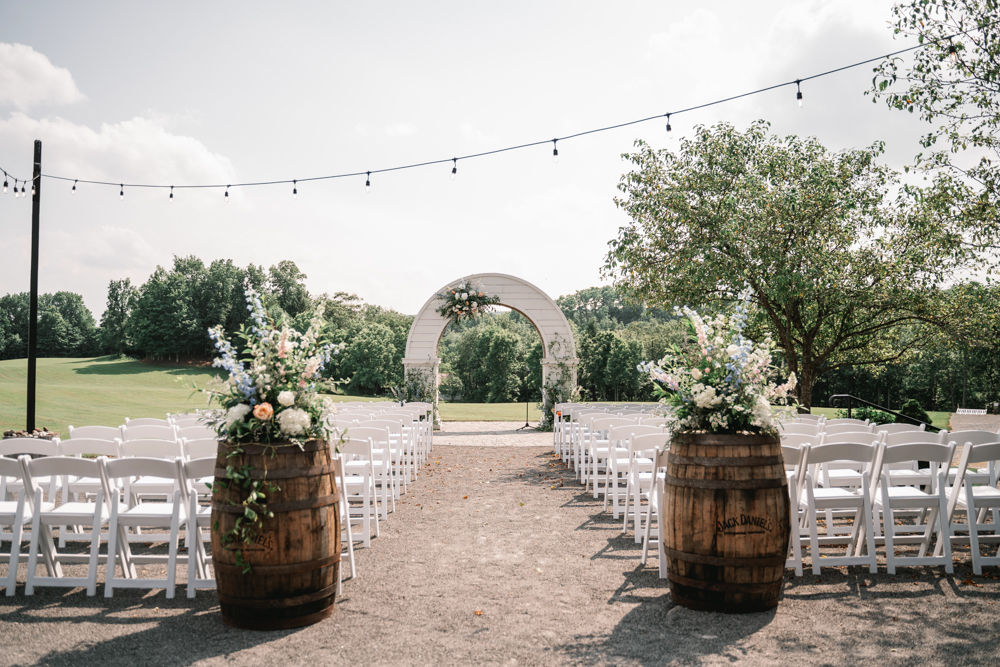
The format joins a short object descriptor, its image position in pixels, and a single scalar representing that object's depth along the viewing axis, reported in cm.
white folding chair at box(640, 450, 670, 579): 431
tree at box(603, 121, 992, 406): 1137
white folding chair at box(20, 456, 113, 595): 402
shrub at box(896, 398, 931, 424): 1348
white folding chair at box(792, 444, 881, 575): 436
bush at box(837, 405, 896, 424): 1102
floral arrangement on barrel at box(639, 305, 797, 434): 381
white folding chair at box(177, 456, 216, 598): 405
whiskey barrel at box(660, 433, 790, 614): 366
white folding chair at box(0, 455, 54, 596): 408
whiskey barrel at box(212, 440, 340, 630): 349
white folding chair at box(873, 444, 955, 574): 439
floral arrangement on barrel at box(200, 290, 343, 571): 349
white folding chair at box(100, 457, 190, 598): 402
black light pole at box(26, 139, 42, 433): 963
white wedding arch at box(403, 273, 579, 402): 1759
